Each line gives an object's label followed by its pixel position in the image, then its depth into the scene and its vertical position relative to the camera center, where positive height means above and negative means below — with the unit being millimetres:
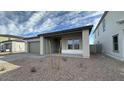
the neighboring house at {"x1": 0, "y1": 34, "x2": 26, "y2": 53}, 17317 +570
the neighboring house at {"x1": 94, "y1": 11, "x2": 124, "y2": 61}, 6177 +1465
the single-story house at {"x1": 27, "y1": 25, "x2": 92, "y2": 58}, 7545 +846
